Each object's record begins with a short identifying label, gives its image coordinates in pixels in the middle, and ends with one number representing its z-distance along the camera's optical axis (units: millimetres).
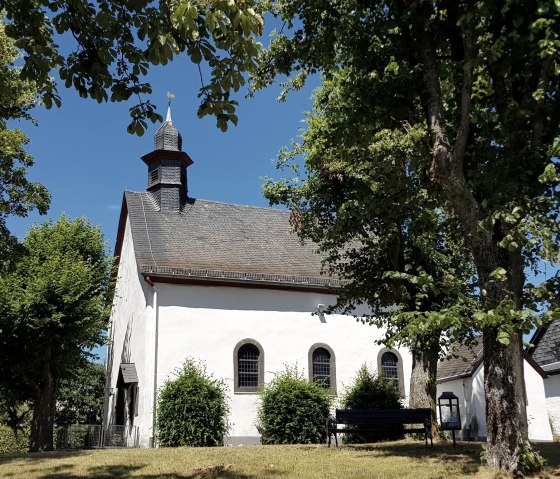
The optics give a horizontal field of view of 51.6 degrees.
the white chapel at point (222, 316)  20188
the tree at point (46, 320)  18594
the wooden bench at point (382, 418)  13414
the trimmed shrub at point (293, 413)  18812
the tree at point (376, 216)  11562
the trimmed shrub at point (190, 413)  17906
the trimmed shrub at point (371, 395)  20750
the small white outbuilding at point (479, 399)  22234
